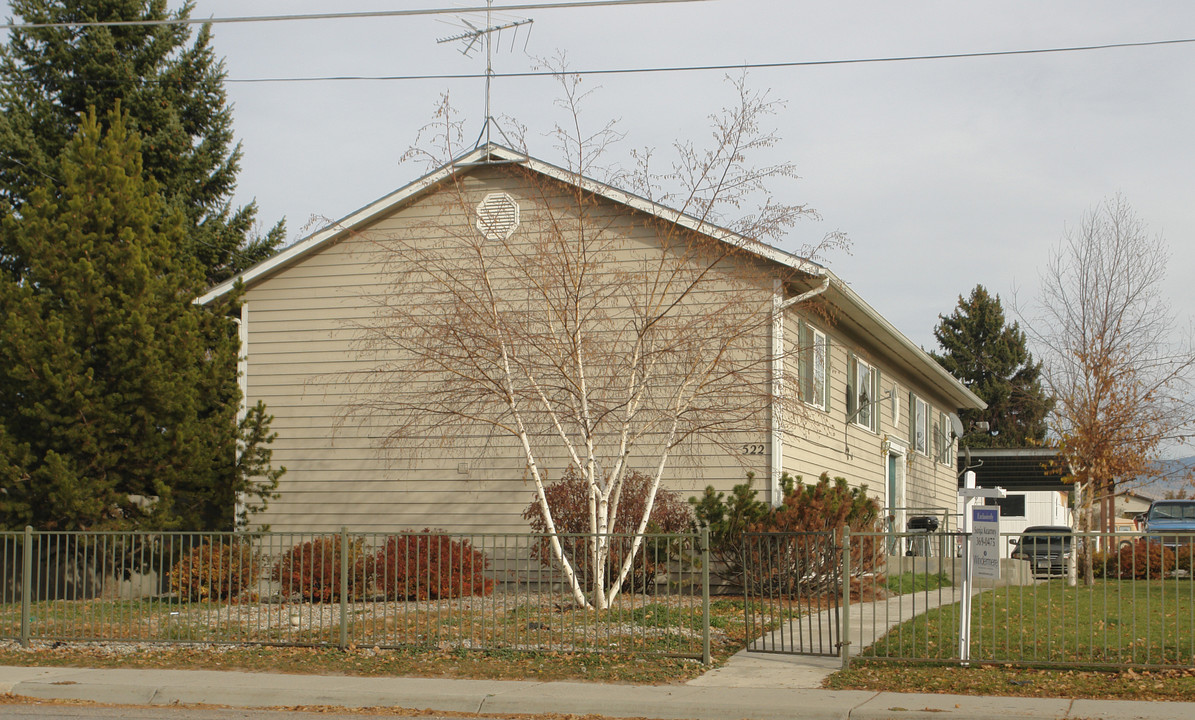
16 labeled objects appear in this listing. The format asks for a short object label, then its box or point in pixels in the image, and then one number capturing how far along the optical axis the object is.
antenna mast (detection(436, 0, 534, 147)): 16.31
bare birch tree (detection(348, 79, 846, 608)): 14.36
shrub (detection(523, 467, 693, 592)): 15.45
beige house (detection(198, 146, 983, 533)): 17.02
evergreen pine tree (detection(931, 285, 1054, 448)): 59.25
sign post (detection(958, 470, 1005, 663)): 10.44
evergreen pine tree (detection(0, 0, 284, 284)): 27.03
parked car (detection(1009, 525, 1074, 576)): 16.98
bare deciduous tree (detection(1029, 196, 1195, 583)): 20.58
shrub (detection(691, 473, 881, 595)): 15.76
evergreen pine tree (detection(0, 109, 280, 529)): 16.34
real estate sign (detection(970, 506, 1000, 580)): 10.44
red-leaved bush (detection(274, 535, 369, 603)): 13.97
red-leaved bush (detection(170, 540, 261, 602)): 14.01
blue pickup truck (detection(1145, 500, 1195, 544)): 27.80
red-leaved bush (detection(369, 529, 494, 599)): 13.93
